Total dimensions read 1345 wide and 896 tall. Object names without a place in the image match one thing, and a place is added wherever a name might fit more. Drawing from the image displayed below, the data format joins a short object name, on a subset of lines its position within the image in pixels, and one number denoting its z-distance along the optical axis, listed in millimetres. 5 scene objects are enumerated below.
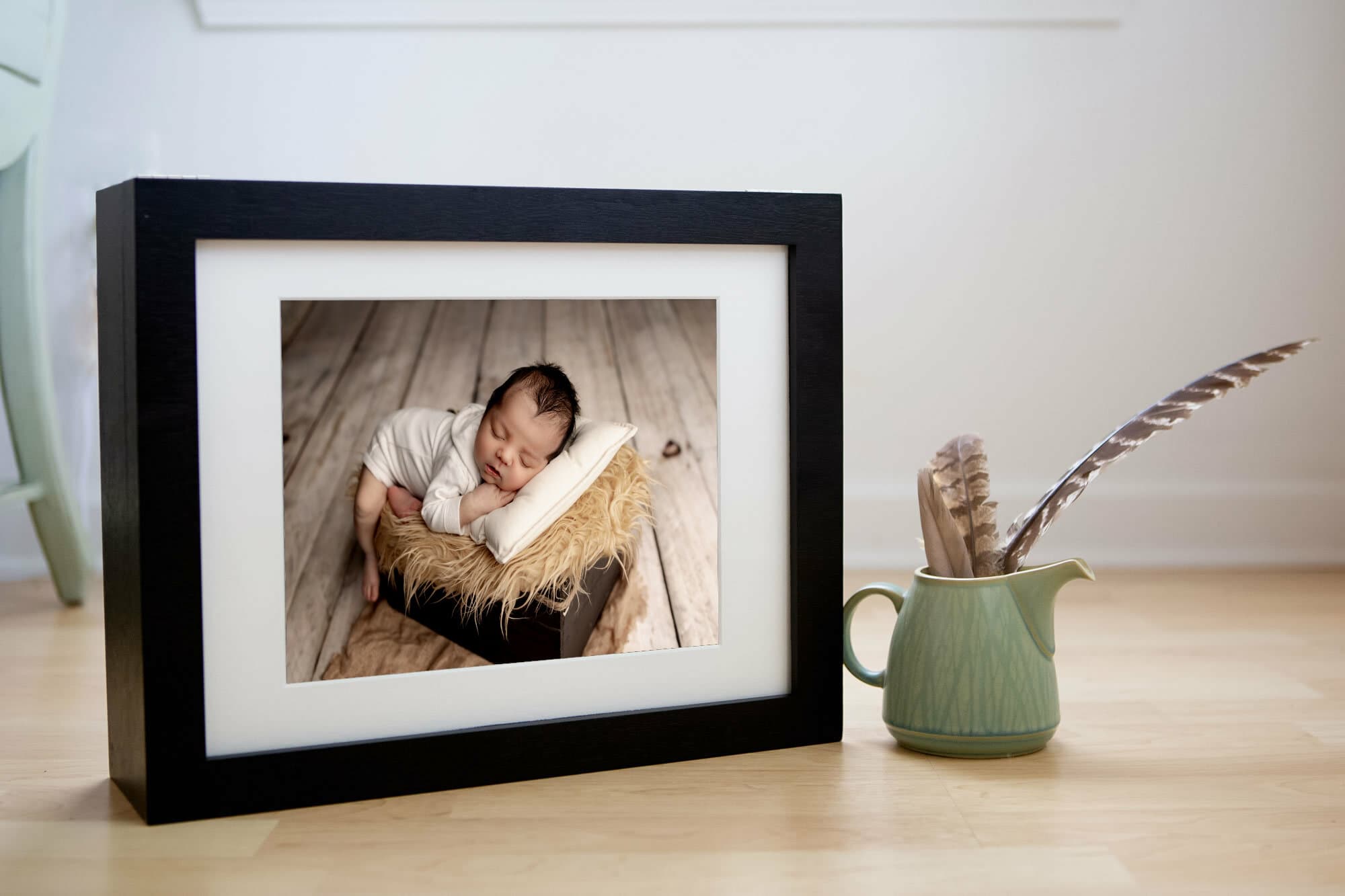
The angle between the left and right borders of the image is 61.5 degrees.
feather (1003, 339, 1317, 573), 667
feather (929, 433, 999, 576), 733
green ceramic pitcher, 708
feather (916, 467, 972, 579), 734
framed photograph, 623
